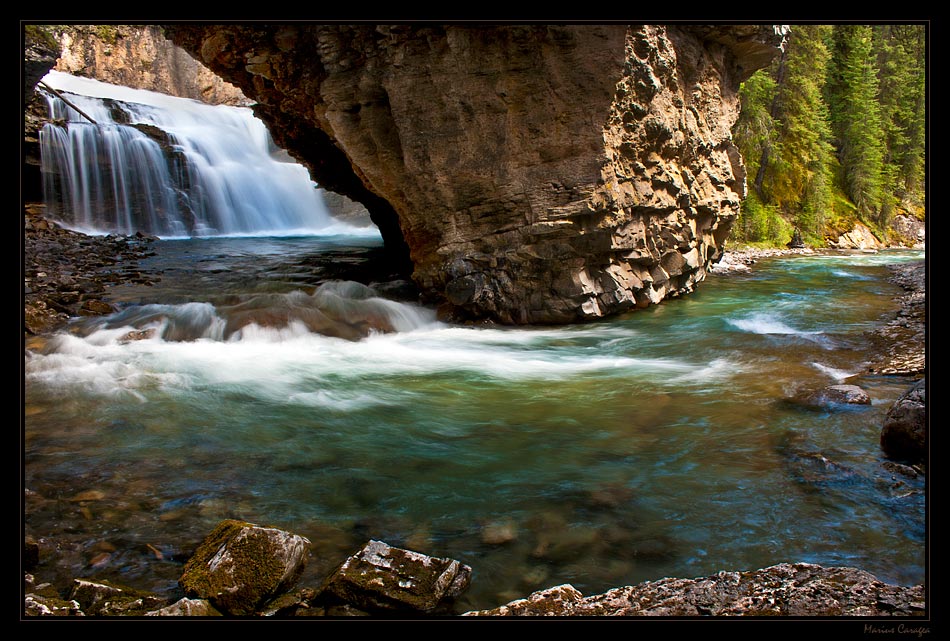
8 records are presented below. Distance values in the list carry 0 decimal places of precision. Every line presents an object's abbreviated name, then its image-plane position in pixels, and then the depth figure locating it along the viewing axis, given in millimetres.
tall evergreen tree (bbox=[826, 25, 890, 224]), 31578
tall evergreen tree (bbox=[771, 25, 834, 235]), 27906
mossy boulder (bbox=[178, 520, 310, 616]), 3006
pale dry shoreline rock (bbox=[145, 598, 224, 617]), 2762
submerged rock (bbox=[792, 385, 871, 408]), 6004
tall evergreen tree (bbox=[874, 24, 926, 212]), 35500
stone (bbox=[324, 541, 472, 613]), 3000
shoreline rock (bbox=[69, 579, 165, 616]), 2930
